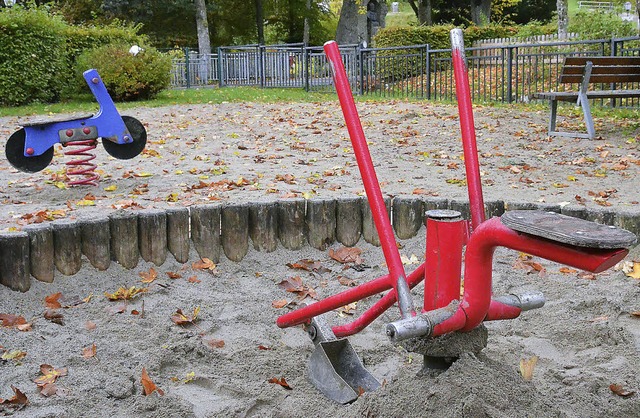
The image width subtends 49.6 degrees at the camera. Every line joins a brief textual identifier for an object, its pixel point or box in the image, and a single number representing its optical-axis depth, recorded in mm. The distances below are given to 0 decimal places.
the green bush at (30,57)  15023
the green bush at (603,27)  18406
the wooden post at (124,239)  3627
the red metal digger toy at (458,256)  1449
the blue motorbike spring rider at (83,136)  5395
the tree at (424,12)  30500
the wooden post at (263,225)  3975
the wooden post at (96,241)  3537
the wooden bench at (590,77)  8258
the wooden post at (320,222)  4055
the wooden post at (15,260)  3234
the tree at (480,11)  30333
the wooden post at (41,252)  3342
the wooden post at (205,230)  3854
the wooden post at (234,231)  3910
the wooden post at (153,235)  3701
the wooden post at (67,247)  3445
